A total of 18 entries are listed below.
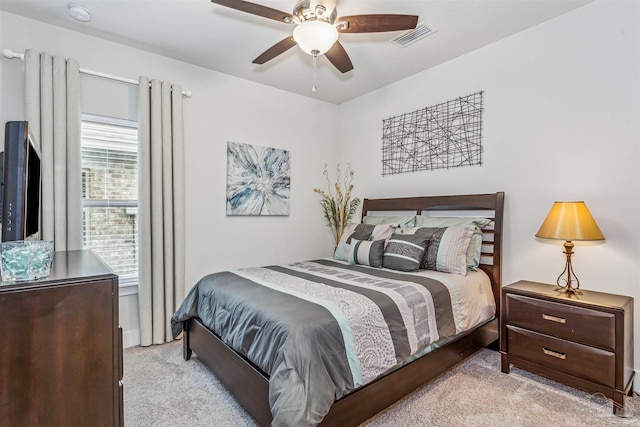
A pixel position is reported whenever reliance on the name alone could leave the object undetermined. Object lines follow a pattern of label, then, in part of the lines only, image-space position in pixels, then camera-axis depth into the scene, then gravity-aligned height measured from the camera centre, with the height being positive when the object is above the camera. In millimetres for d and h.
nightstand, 1955 -851
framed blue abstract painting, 3623 +392
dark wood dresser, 1000 -478
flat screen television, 1128 +113
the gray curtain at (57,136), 2473 +613
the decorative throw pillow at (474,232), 2867 -166
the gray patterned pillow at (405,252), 2754 -355
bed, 1533 -795
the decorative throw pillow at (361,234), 3203 -231
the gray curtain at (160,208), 2922 +37
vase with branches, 4457 +157
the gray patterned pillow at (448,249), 2693 -319
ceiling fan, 1923 +1245
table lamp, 2145 -95
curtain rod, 2412 +1217
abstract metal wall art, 3127 +826
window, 2883 +193
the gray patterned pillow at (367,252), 3012 -392
